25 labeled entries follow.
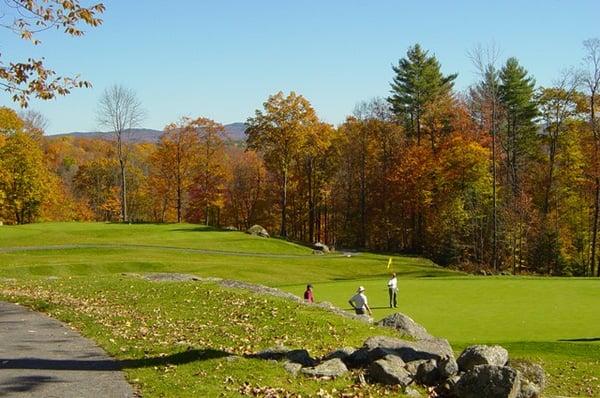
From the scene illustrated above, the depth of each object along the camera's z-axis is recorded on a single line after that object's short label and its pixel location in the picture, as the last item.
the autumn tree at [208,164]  75.62
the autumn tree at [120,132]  69.99
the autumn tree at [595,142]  50.97
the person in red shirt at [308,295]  23.98
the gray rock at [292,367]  11.41
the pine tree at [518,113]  66.62
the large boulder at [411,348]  12.16
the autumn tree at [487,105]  50.25
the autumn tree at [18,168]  67.75
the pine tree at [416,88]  68.69
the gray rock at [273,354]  12.27
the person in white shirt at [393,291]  24.47
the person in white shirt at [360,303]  22.27
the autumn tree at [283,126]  65.31
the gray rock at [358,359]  12.01
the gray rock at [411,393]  10.62
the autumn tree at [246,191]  87.71
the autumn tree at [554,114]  57.37
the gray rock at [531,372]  11.47
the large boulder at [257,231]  62.69
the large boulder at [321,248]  59.44
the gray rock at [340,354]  12.29
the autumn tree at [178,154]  74.31
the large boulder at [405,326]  17.03
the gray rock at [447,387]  10.77
